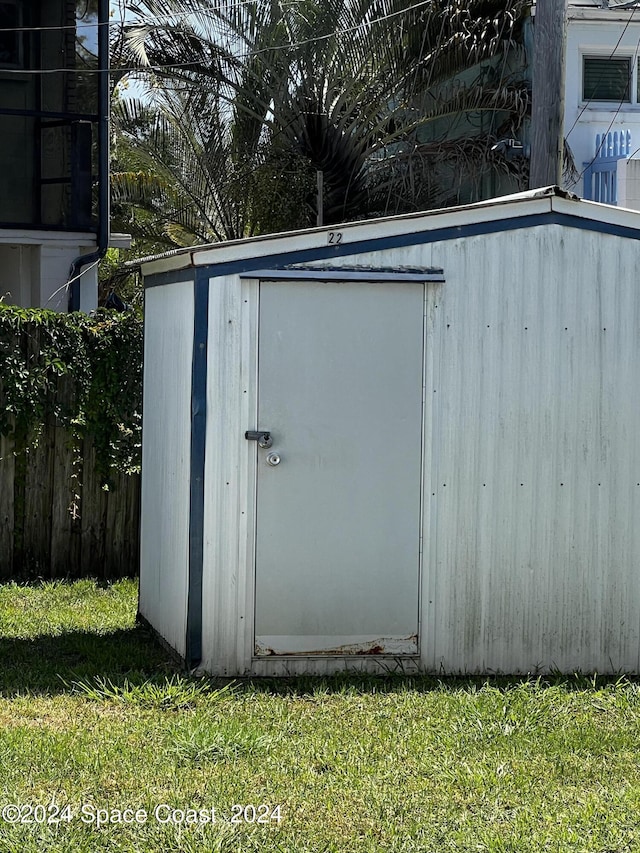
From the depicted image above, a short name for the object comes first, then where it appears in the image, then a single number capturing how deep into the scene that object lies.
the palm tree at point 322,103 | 14.90
